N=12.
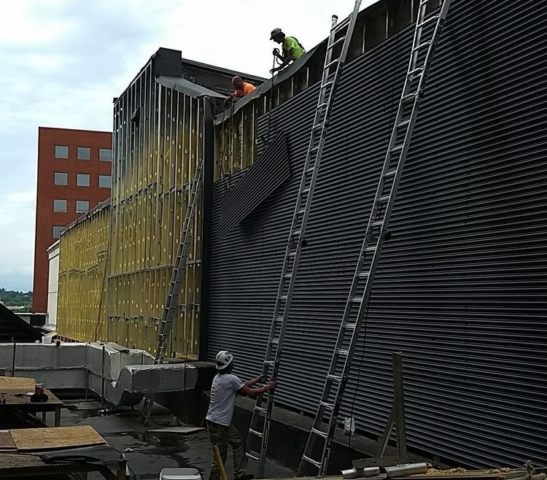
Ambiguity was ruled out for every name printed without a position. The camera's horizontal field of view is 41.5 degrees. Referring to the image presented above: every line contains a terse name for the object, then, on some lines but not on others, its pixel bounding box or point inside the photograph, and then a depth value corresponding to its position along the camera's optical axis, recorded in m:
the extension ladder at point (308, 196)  8.62
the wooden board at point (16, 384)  10.98
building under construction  6.61
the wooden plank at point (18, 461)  5.41
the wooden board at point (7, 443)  5.98
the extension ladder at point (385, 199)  7.04
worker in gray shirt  8.57
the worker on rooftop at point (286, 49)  12.26
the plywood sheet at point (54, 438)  6.11
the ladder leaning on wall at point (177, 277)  15.15
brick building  71.81
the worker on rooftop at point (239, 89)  14.53
